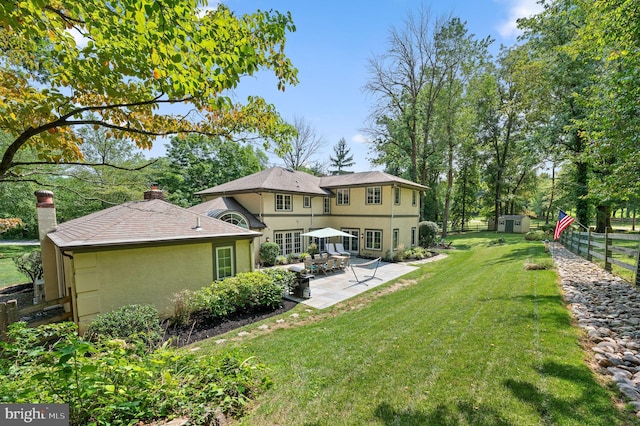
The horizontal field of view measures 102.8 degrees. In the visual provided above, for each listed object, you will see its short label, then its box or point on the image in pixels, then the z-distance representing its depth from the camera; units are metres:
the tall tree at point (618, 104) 5.41
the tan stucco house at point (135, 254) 6.09
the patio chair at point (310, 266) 12.09
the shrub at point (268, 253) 14.20
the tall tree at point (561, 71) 14.65
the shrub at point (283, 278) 8.70
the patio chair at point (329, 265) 12.53
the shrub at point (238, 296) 7.07
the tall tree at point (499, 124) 25.50
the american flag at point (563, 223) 11.43
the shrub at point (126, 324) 5.46
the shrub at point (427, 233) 20.06
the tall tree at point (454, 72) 20.23
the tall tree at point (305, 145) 32.34
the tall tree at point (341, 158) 43.03
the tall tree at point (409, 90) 20.52
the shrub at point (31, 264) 9.57
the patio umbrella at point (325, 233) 13.60
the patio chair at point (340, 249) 15.95
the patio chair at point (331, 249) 15.74
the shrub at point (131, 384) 2.20
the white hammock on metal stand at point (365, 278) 11.13
